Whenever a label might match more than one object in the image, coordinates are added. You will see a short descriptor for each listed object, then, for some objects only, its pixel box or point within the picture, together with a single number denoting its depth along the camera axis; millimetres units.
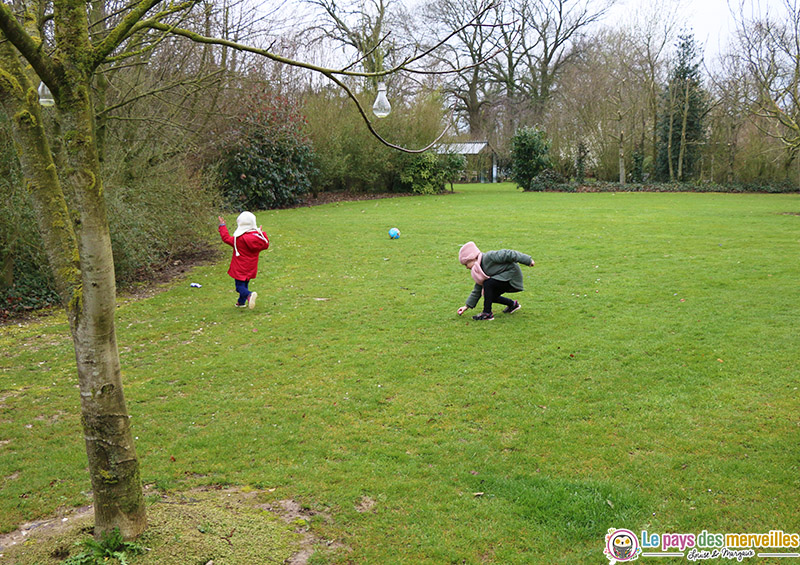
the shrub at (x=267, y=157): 22625
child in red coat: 8961
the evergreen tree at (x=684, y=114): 33250
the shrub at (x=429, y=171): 31484
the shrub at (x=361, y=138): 27797
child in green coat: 7945
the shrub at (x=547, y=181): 35875
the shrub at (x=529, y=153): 34969
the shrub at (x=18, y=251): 9008
